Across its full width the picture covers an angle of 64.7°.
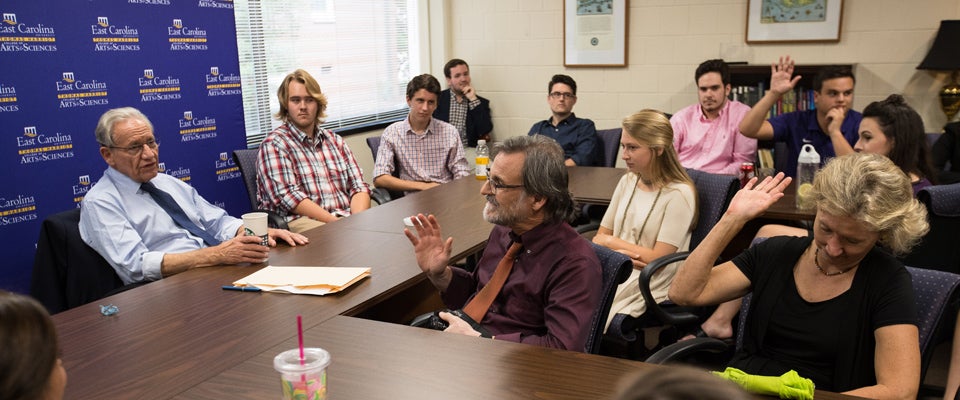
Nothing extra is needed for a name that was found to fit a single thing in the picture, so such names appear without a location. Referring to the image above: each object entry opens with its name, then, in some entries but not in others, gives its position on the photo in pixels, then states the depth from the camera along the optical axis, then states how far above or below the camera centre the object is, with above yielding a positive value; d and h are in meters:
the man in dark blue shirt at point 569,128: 5.38 -0.59
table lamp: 5.22 -0.10
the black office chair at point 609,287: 2.22 -0.70
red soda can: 3.93 -0.68
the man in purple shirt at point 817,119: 4.31 -0.45
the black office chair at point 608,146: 5.43 -0.71
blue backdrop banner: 3.72 -0.20
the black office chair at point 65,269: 2.73 -0.76
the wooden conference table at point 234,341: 1.75 -0.74
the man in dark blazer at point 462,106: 6.46 -0.49
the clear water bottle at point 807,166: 3.76 -0.62
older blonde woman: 1.89 -0.66
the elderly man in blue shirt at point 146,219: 2.75 -0.65
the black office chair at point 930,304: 1.98 -0.69
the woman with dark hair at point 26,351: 1.02 -0.40
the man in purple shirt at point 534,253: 2.17 -0.62
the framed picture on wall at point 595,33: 6.36 +0.10
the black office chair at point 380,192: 4.73 -0.88
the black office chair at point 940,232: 2.93 -0.75
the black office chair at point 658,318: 2.85 -1.03
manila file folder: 2.42 -0.74
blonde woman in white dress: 3.10 -0.66
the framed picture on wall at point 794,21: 5.65 +0.15
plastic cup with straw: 1.53 -0.64
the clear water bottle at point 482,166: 4.50 -0.69
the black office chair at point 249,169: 4.22 -0.64
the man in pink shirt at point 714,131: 4.87 -0.57
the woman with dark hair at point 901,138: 3.28 -0.43
